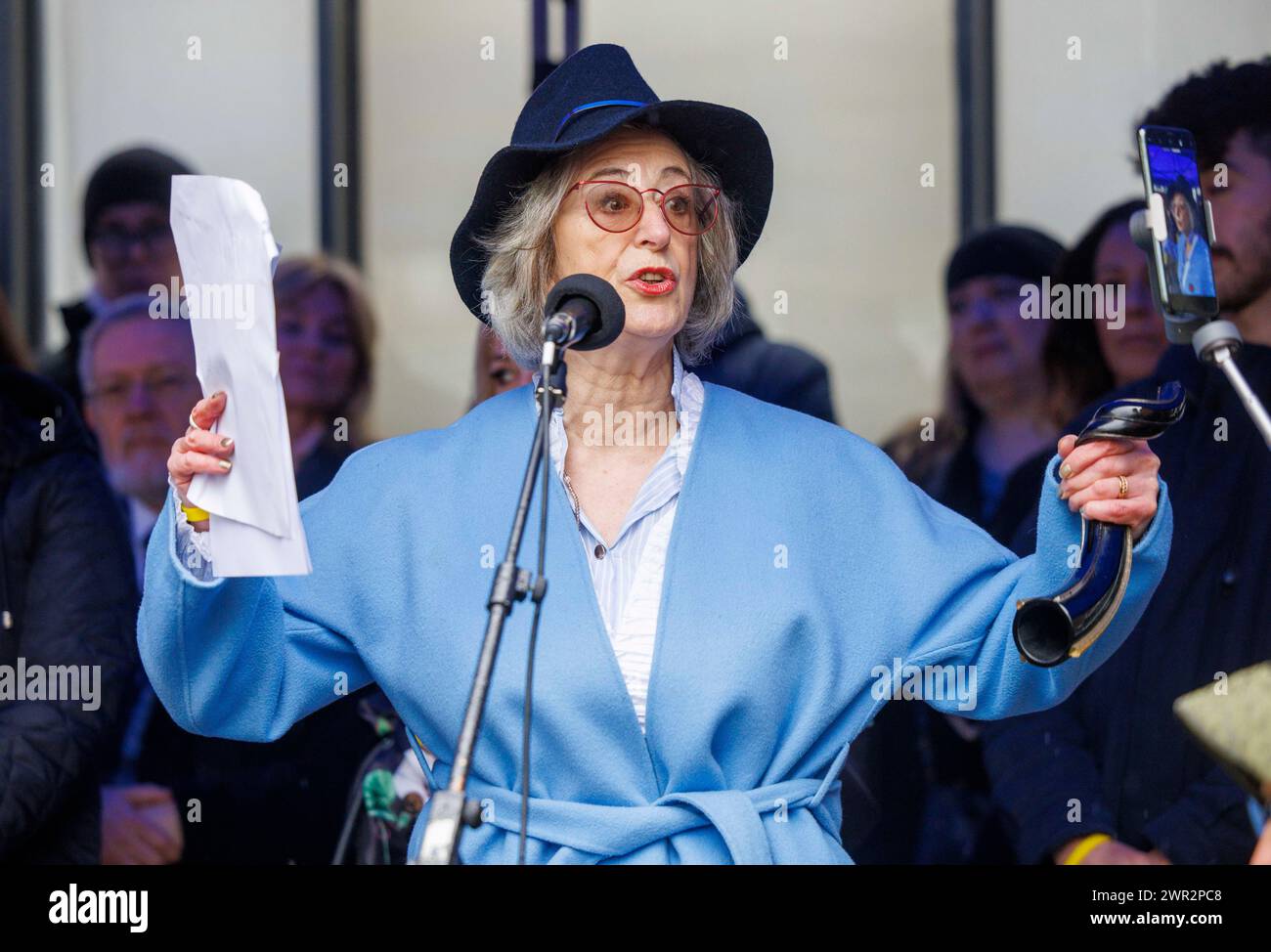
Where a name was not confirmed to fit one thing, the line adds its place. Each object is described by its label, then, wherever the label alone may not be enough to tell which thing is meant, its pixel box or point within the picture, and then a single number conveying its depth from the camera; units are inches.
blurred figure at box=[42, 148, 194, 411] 206.7
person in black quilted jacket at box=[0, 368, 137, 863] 149.4
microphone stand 87.0
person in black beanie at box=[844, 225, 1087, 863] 184.1
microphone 101.6
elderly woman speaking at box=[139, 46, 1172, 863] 111.5
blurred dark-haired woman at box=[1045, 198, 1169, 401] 179.5
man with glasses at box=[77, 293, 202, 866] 191.8
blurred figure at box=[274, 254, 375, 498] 198.4
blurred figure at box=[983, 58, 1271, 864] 152.7
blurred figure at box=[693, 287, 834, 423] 184.1
